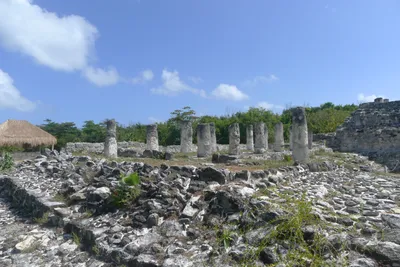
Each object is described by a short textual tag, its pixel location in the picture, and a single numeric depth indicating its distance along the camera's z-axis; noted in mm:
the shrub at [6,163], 9969
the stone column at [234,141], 13680
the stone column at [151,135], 14961
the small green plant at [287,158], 10070
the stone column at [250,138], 19516
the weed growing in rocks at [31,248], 4336
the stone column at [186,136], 15227
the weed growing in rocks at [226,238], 3332
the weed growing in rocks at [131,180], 4813
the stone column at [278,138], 17703
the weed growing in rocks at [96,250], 3786
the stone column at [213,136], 17712
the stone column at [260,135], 17178
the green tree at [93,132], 28969
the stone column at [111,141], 12930
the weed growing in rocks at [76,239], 4225
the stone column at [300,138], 9555
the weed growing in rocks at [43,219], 5180
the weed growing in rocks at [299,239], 2867
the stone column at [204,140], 13102
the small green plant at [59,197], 5708
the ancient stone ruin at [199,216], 3088
